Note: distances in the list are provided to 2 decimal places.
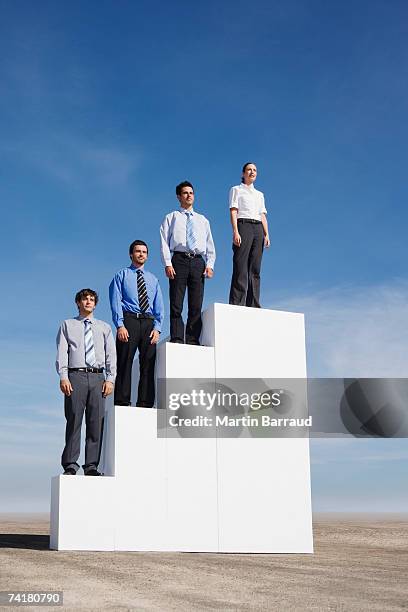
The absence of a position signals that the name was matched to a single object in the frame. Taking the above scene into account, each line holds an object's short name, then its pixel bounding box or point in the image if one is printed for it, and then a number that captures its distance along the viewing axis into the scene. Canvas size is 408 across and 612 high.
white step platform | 8.29
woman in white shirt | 9.84
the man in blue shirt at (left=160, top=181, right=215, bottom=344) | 9.29
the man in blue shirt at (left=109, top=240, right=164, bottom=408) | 8.91
